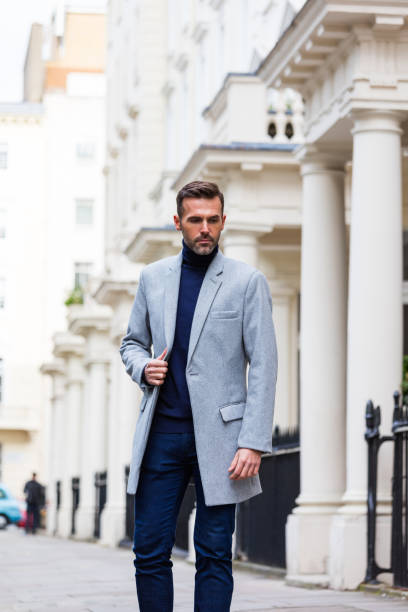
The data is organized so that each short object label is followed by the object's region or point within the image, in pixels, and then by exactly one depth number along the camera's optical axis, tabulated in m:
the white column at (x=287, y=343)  21.59
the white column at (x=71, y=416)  39.09
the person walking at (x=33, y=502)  42.54
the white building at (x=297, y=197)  11.84
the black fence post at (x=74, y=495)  36.50
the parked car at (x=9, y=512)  51.38
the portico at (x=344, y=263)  11.71
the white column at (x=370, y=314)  11.61
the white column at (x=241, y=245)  17.86
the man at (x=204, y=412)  5.95
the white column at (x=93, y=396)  33.88
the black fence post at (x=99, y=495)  31.31
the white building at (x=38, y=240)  69.88
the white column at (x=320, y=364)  13.03
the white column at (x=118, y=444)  27.23
